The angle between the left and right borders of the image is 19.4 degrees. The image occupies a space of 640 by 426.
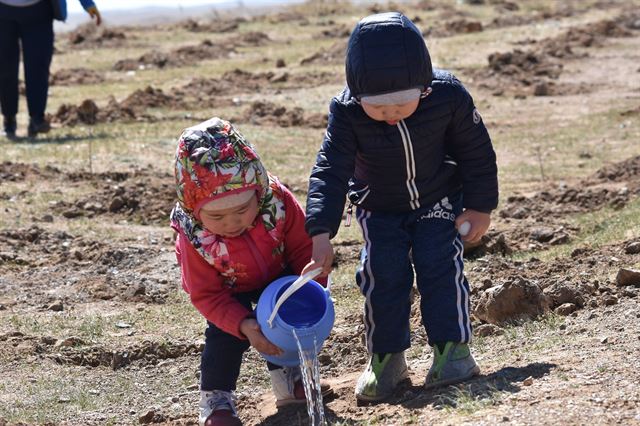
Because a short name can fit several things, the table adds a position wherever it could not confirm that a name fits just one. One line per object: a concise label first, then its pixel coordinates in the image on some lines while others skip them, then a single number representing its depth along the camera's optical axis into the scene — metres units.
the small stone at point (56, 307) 9.83
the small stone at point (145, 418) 7.43
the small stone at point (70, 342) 8.90
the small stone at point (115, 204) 12.90
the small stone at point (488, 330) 7.89
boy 6.64
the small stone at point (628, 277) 8.10
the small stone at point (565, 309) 7.87
